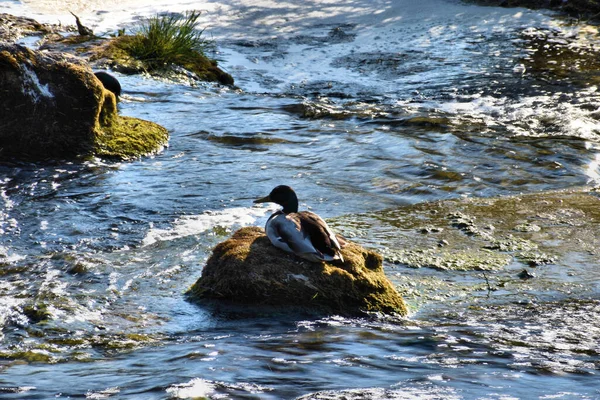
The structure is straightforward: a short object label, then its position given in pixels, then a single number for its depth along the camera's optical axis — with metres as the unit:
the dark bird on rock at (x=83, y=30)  29.53
